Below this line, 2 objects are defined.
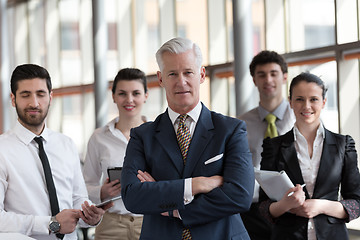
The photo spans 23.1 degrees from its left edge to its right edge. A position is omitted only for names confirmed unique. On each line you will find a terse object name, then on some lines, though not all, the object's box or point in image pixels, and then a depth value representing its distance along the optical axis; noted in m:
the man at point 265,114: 6.31
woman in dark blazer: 4.80
